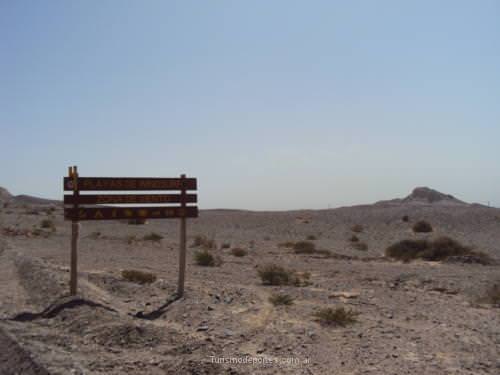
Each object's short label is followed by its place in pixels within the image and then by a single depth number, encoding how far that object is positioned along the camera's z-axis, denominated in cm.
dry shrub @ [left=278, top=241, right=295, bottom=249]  2802
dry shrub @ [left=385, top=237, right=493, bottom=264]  2150
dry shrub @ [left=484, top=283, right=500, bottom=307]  1187
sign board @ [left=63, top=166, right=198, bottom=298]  1143
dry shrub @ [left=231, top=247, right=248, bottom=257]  2311
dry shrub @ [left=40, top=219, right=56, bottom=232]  3751
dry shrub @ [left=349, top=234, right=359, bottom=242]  3072
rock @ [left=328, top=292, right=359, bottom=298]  1253
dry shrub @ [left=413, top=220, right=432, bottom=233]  3459
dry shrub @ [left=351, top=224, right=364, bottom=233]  3706
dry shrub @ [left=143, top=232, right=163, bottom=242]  3048
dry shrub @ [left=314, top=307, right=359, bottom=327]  958
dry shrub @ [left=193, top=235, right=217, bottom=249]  2703
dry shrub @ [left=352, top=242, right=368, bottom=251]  2677
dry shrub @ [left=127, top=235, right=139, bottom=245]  2878
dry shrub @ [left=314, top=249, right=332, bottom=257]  2451
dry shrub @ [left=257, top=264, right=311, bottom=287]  1448
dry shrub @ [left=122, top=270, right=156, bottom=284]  1405
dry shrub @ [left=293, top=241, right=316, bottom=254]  2511
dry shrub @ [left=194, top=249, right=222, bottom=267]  1927
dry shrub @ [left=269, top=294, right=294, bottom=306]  1137
